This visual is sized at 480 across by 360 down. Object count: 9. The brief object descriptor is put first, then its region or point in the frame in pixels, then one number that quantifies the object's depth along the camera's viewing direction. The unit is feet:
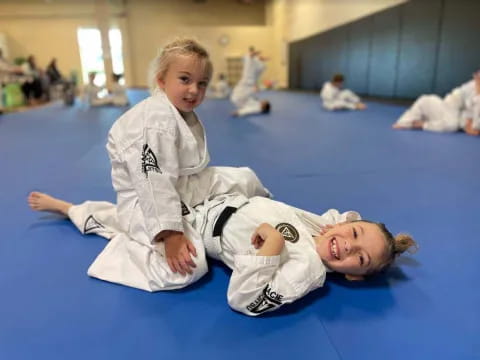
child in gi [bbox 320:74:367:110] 27.78
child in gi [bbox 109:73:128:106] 33.53
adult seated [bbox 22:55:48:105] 39.37
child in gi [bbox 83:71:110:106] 33.58
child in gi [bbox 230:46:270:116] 26.21
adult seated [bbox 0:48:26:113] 33.81
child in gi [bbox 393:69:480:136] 16.83
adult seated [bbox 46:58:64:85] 46.09
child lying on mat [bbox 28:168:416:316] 4.45
